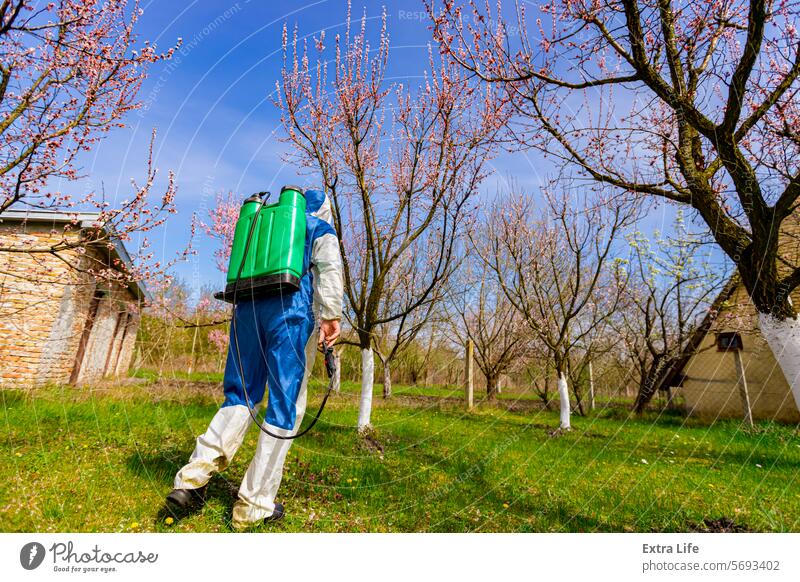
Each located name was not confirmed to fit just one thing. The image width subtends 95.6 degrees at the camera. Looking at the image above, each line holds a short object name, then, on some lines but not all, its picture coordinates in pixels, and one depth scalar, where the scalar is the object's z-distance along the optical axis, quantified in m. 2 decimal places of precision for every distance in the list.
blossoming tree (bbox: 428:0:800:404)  2.96
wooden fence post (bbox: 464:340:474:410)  12.88
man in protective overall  2.41
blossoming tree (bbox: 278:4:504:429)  5.73
